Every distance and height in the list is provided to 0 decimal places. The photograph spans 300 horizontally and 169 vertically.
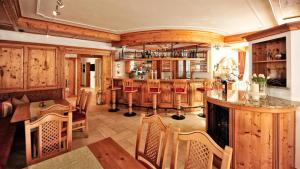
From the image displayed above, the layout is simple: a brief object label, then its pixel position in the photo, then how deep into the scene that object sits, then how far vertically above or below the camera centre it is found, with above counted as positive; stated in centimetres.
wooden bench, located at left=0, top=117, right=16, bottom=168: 193 -84
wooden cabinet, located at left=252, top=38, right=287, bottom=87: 312 +46
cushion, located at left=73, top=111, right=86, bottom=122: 340 -74
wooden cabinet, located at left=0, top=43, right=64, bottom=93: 426 +45
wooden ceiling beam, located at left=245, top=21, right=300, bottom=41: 251 +92
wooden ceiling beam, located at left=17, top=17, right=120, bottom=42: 386 +147
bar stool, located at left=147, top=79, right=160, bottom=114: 516 -15
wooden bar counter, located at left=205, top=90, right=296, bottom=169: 213 -70
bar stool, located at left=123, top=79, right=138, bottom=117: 531 -22
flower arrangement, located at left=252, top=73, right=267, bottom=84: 280 +5
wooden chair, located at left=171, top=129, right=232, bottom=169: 107 -49
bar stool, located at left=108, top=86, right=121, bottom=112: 596 -66
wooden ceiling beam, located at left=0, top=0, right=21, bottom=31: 254 +131
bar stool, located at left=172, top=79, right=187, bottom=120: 496 -24
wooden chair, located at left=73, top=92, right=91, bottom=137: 343 -72
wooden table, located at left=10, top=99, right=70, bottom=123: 253 -53
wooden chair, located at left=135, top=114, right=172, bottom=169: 141 -56
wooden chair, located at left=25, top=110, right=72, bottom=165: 161 -56
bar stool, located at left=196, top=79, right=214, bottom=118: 516 -12
